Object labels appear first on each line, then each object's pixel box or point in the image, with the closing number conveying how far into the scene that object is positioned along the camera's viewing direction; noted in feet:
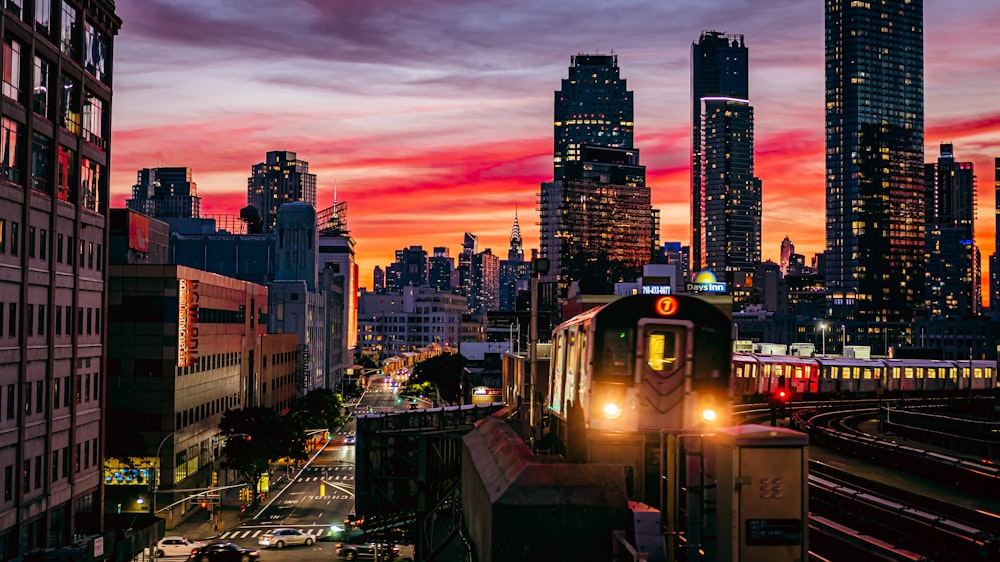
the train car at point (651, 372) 67.10
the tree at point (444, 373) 506.48
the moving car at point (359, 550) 198.09
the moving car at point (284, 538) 213.25
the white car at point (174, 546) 204.74
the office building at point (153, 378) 236.84
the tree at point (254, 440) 267.80
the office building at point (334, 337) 593.83
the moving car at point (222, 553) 187.21
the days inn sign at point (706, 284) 464.65
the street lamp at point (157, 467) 222.07
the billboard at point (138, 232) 284.41
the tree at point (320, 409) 368.07
